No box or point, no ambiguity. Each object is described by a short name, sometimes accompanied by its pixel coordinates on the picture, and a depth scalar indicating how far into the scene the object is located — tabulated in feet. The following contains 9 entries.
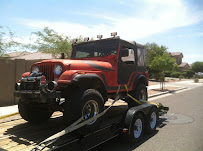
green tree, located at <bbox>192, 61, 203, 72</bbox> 230.48
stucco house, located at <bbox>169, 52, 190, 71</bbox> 221.95
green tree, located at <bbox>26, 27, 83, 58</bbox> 41.86
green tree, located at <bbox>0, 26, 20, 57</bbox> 23.71
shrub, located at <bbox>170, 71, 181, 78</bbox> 141.49
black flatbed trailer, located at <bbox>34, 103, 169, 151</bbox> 9.69
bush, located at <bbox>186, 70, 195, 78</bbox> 148.05
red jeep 10.87
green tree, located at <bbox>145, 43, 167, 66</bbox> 117.91
